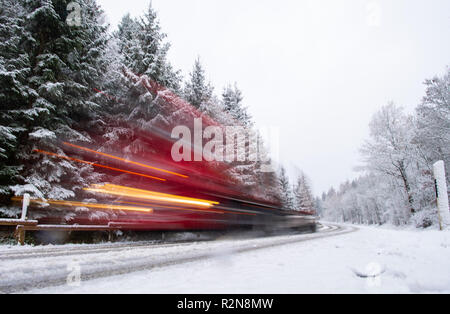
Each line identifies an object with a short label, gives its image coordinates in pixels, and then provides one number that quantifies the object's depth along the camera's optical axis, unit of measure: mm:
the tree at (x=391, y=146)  24156
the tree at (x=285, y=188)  43975
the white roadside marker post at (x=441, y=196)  10859
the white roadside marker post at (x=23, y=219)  9070
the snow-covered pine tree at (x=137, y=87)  14430
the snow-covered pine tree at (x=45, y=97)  10273
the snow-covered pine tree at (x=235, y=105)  26453
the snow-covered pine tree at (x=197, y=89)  20406
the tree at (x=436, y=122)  18641
